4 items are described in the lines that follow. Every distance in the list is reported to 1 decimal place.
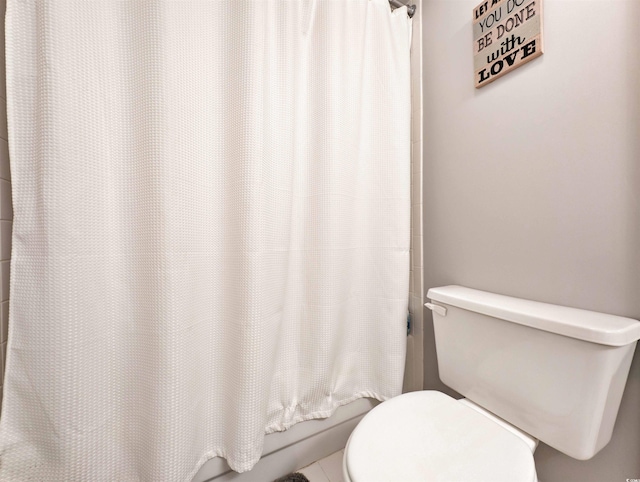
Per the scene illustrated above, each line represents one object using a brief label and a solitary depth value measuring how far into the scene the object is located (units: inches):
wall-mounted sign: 28.6
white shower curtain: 23.1
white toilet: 21.1
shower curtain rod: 41.8
